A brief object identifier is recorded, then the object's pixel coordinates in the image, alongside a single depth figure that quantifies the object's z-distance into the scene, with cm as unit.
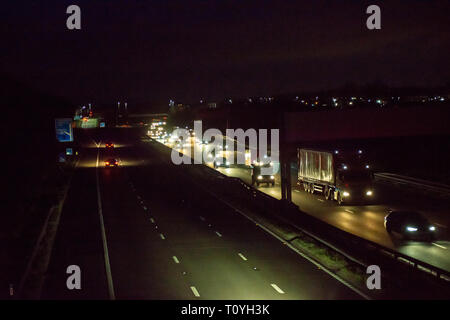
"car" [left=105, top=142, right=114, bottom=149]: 9742
